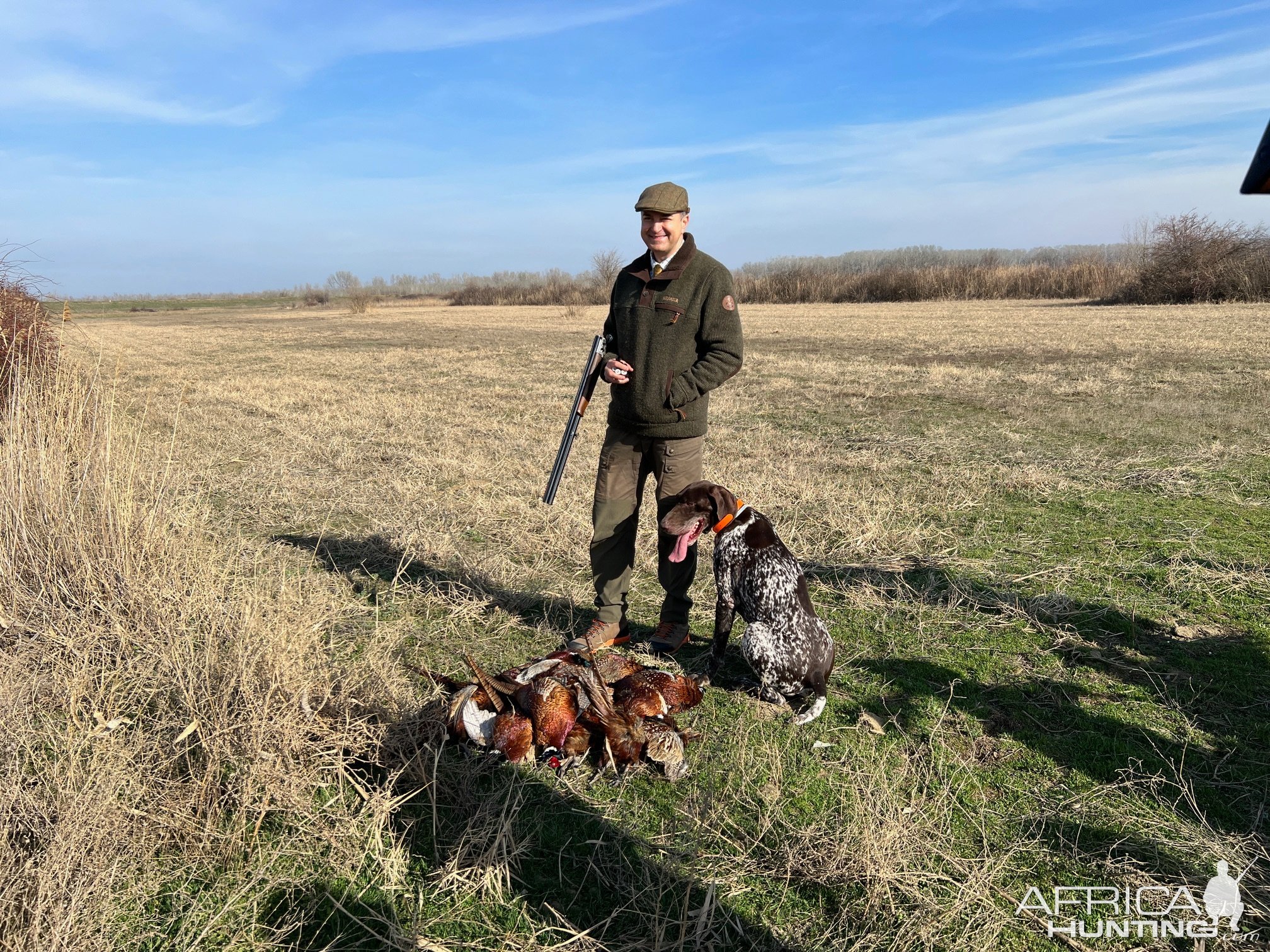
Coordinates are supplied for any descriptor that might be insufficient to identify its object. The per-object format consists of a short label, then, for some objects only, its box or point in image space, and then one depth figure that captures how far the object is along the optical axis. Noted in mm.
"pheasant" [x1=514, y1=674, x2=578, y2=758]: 3490
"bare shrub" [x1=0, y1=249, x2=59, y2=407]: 5805
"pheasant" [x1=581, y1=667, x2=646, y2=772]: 3494
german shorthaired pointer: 3912
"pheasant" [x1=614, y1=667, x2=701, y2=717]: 3639
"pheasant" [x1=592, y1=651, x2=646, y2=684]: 3840
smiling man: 4297
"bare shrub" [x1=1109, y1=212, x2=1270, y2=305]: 31062
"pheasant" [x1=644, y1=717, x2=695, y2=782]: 3449
